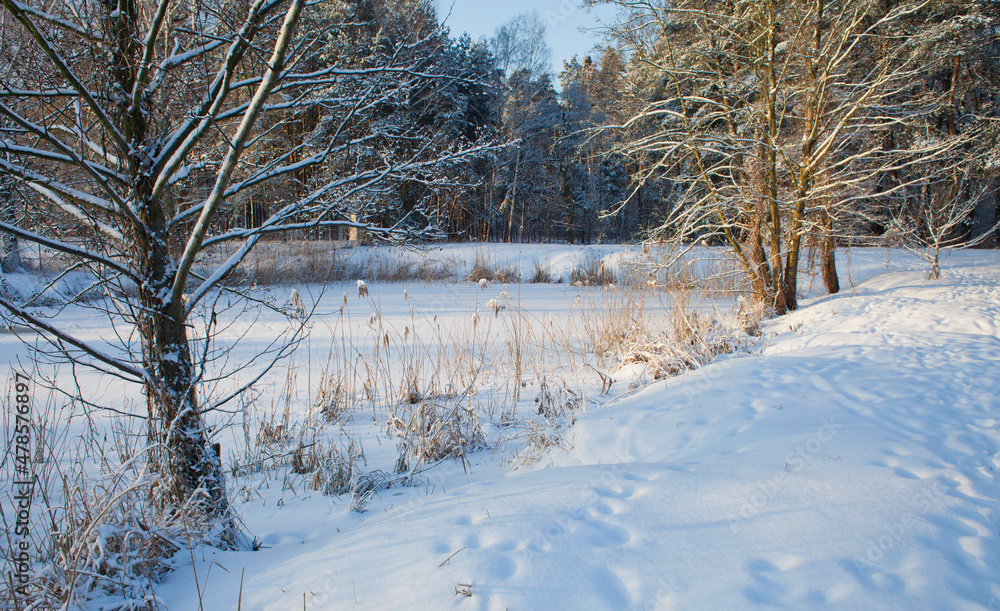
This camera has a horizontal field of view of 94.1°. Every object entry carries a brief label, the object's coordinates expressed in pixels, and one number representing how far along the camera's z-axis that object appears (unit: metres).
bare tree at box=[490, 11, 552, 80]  23.45
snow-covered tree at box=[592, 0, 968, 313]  5.57
